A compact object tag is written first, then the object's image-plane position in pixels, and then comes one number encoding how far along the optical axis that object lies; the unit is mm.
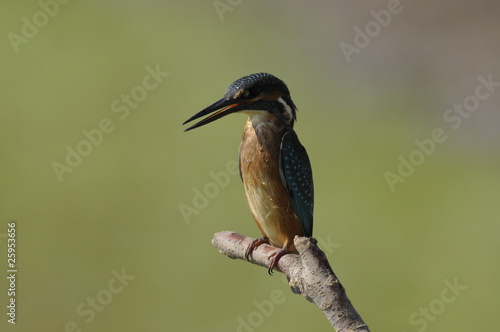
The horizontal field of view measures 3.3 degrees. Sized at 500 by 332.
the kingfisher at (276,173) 5464
